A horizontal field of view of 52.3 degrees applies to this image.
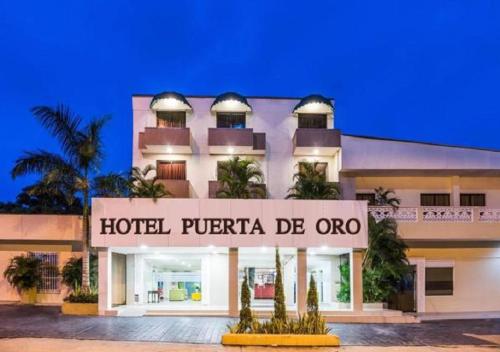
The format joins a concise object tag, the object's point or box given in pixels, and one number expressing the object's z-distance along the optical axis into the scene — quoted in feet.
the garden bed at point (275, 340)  45.21
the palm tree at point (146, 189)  68.69
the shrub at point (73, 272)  75.36
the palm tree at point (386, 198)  77.77
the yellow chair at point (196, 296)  77.89
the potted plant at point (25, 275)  76.54
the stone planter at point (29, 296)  77.97
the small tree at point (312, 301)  47.55
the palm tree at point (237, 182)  72.18
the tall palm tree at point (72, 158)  68.23
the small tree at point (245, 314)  46.83
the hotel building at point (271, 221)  66.80
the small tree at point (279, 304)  46.88
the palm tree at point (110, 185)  69.00
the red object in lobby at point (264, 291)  78.59
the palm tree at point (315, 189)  71.36
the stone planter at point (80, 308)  65.77
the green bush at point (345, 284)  71.55
